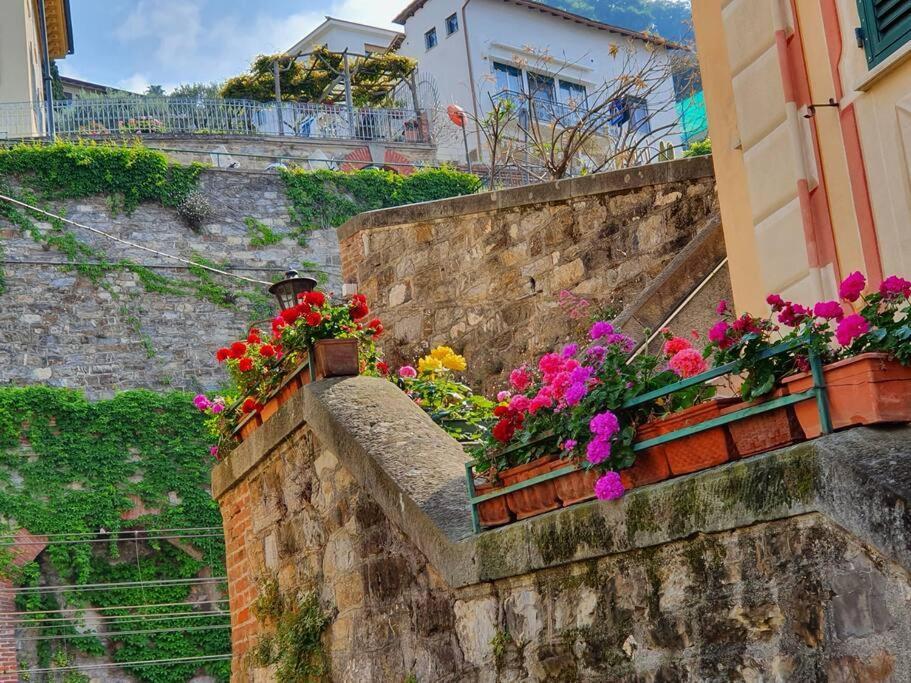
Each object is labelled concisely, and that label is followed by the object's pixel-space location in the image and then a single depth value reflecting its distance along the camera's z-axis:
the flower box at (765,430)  3.43
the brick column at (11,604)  15.41
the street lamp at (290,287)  7.95
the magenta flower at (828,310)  3.46
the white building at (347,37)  38.03
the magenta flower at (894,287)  3.47
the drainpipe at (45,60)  29.97
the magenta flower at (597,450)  3.92
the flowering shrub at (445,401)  6.87
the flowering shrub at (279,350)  6.27
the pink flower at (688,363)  3.96
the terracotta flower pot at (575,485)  4.09
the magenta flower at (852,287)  3.54
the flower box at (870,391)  3.21
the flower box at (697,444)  3.62
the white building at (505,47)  32.28
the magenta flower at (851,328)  3.30
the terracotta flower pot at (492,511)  4.55
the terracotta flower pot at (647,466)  3.82
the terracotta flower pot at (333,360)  6.15
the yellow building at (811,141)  4.98
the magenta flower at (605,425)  3.95
